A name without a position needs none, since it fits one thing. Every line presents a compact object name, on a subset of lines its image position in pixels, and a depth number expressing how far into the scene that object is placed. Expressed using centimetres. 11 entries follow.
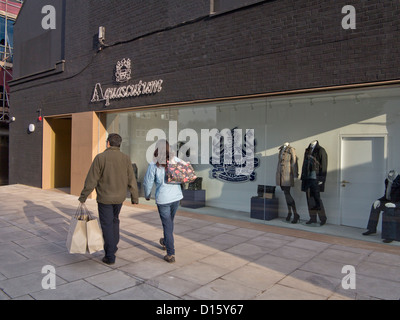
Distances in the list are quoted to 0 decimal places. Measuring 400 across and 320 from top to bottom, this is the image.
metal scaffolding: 1775
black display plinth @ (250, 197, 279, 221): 769
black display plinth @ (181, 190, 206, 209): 916
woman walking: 471
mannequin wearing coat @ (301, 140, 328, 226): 713
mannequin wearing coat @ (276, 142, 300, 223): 749
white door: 642
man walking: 455
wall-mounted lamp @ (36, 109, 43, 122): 1316
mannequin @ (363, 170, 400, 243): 598
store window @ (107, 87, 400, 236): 646
